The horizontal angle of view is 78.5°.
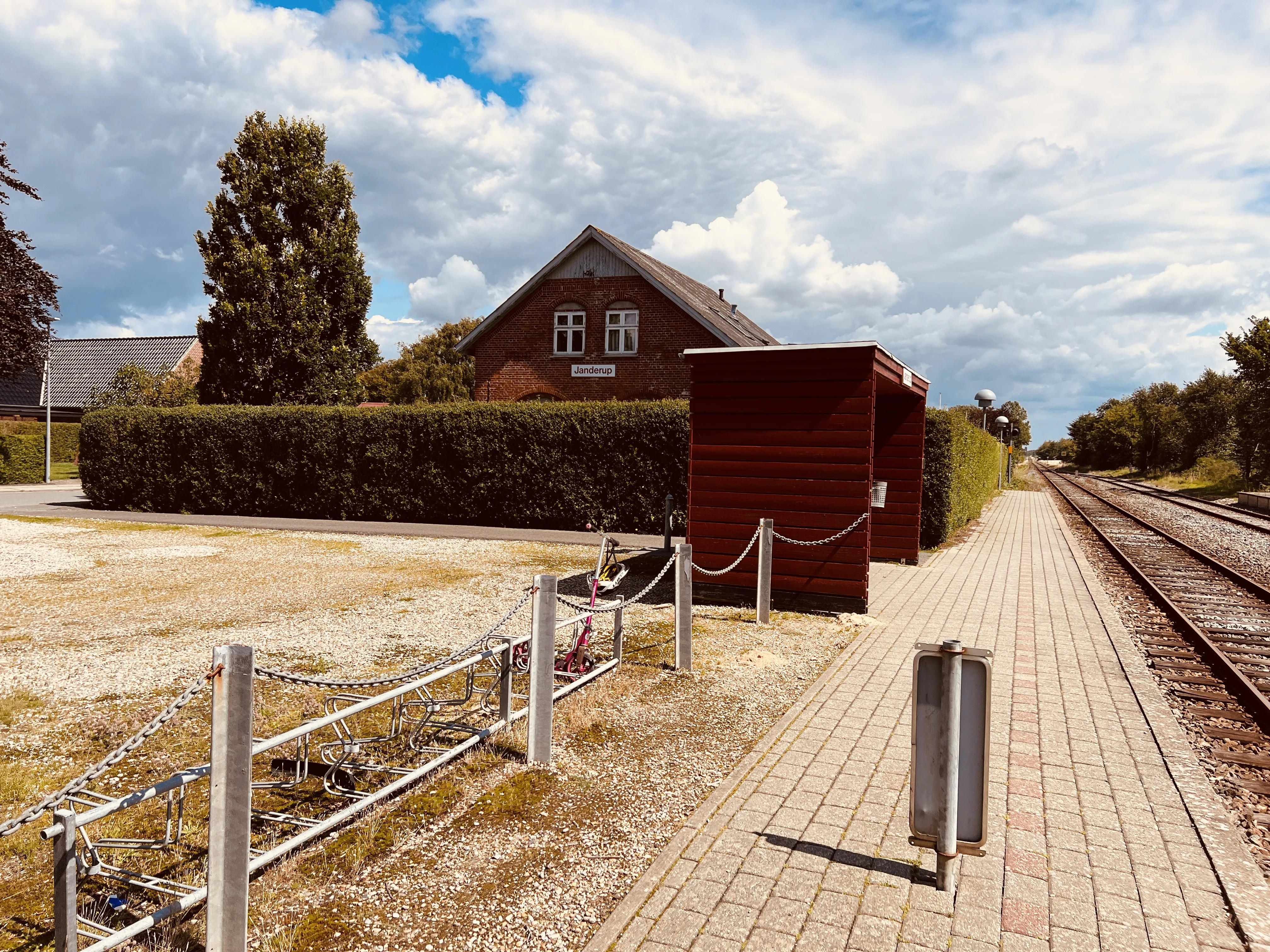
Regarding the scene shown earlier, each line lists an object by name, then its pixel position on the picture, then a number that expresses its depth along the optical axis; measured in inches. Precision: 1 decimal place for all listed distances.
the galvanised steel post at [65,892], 95.6
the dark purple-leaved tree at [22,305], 1218.0
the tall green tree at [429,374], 1898.4
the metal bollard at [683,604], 264.2
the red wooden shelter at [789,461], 362.3
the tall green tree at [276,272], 1023.6
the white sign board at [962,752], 134.0
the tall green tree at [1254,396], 1332.4
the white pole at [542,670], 188.2
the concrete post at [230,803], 108.3
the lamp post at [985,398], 1352.1
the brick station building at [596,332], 949.2
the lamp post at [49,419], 1200.2
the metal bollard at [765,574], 346.6
